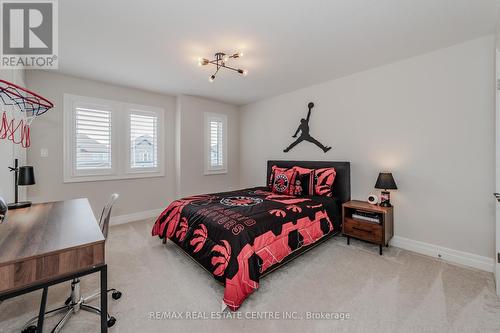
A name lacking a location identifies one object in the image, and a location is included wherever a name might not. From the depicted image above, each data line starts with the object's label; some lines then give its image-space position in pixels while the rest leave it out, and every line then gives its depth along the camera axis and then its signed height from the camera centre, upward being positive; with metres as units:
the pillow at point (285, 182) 3.57 -0.28
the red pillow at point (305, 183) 3.46 -0.29
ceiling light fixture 2.59 +1.41
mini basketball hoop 2.13 +0.49
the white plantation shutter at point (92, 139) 3.53 +0.46
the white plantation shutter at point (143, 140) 4.11 +0.51
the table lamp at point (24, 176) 2.28 -0.11
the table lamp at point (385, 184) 2.75 -0.25
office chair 1.58 -1.11
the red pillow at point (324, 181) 3.32 -0.25
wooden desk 0.96 -0.43
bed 1.85 -0.70
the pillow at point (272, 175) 3.96 -0.18
